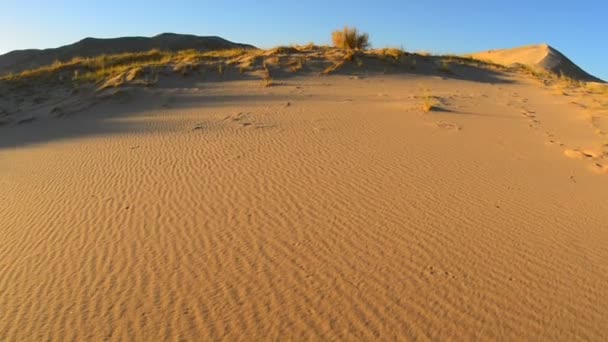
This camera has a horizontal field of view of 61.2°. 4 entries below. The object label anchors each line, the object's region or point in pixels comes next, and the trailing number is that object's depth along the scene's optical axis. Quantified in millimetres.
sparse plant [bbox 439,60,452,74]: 15945
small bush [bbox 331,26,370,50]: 17797
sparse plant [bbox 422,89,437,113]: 9750
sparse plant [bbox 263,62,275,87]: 13131
